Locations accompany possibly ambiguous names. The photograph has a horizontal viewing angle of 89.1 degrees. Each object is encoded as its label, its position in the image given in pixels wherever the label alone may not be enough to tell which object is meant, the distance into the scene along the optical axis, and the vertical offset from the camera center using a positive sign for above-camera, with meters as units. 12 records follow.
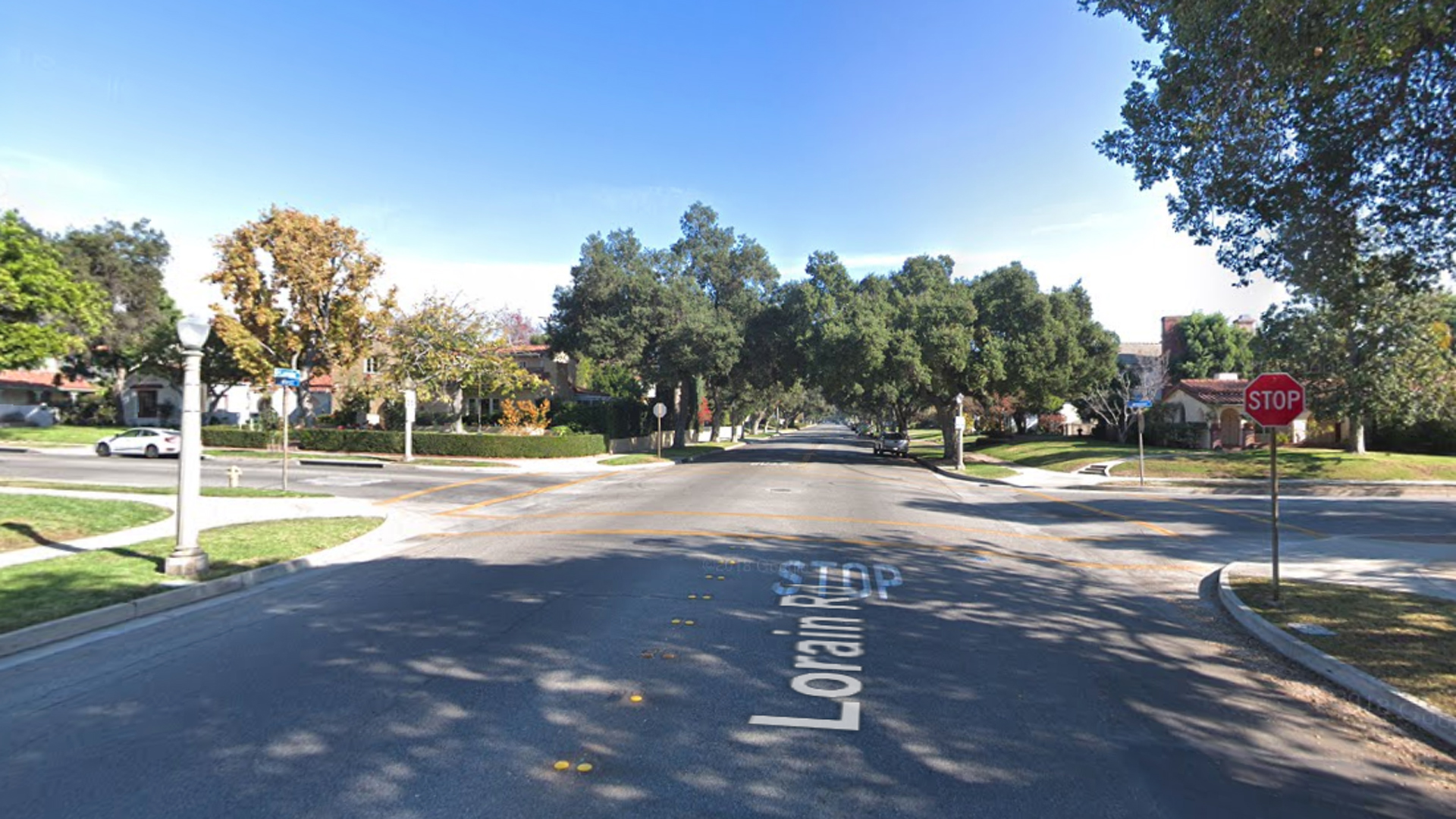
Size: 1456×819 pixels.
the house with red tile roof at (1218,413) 38.19 +0.48
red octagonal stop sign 8.48 +0.26
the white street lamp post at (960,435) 31.42 -0.63
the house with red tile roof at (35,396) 50.12 +1.56
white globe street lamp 8.53 -0.51
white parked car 30.00 -1.04
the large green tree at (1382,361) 27.88 +2.38
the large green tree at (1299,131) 7.38 +3.57
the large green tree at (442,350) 33.78 +3.20
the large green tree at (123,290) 45.09 +8.28
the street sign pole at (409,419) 29.25 +0.01
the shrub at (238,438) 34.34 -0.90
